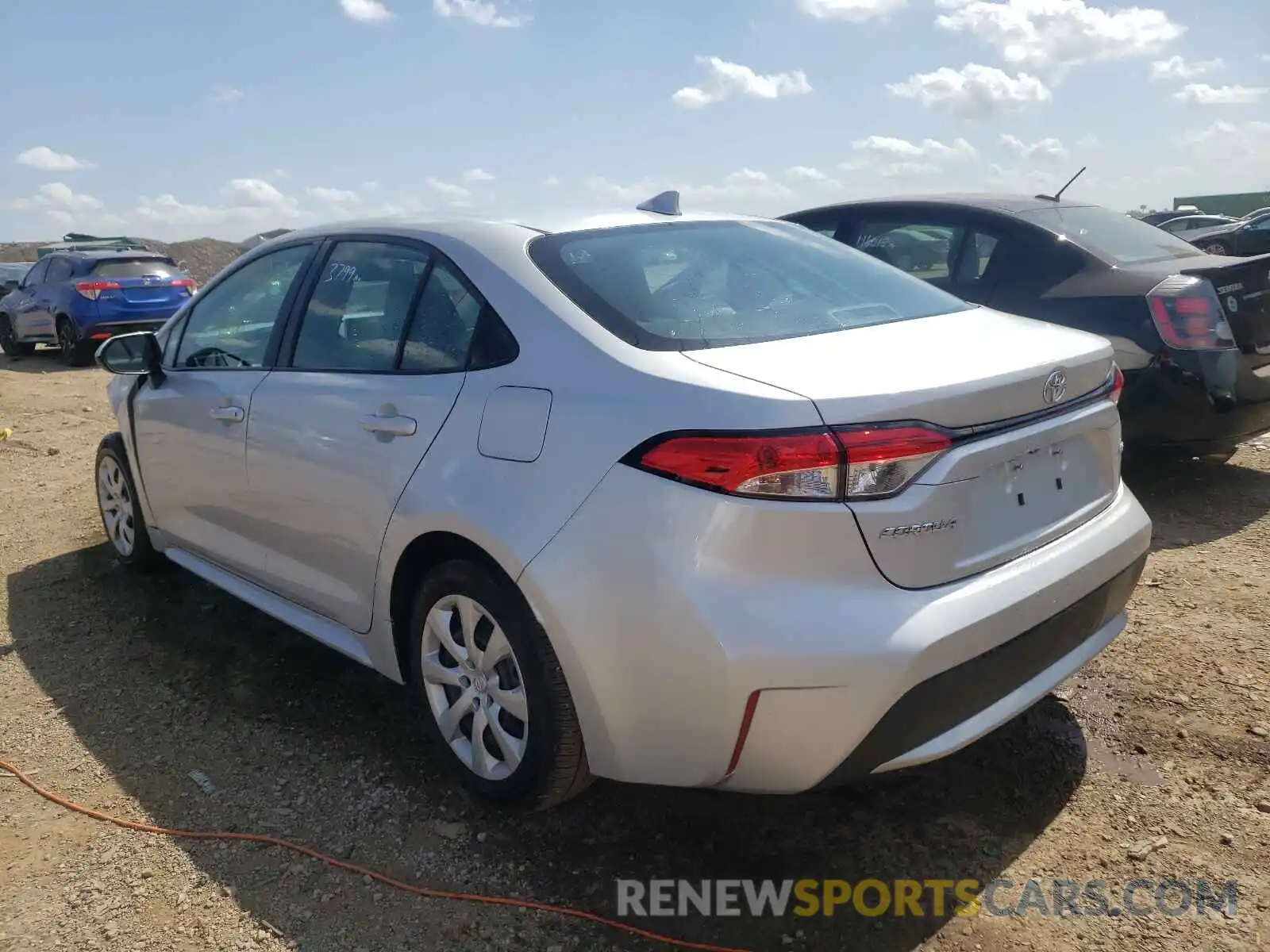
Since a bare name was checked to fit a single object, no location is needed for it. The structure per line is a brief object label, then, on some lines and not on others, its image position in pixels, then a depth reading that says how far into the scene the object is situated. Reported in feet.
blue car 42.09
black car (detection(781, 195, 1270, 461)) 15.81
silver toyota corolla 6.85
